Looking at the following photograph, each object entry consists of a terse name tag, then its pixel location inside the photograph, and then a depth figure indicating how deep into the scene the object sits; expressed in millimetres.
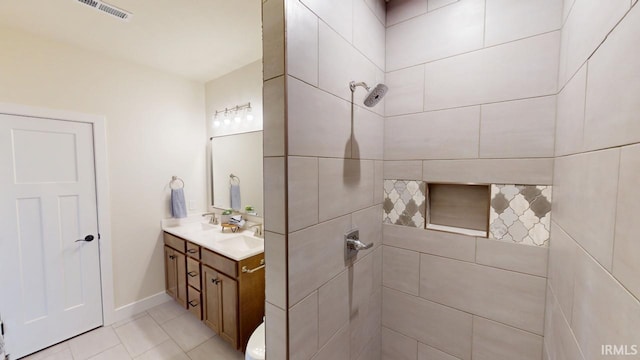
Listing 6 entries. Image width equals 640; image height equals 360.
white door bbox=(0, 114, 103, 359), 1803
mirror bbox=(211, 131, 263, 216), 2393
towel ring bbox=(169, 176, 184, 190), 2646
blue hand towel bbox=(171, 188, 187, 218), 2598
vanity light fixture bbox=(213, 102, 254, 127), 2436
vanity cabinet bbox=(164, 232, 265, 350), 1764
